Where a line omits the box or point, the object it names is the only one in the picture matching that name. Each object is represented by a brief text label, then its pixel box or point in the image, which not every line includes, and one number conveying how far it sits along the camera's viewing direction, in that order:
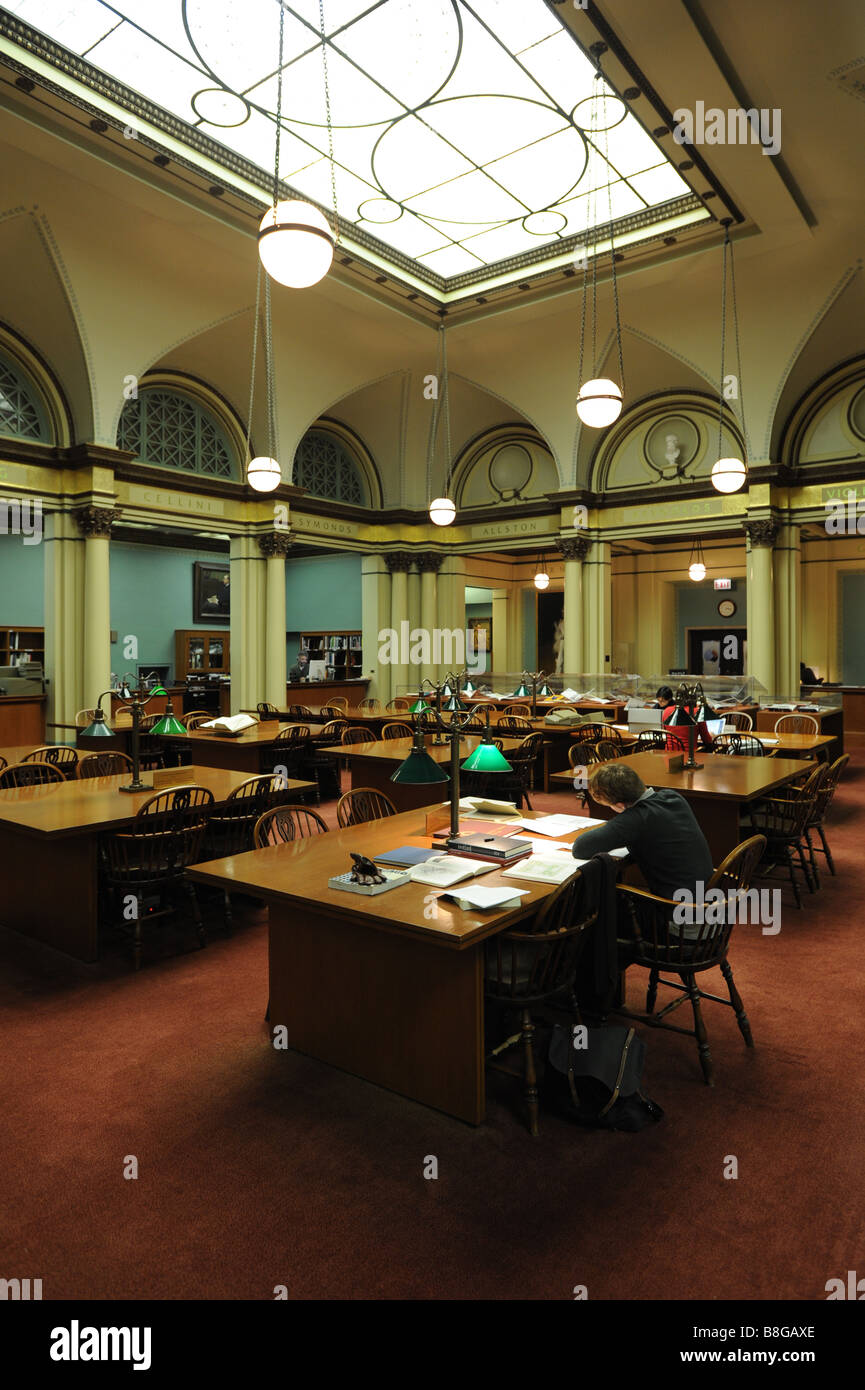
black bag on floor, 2.75
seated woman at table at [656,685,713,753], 5.97
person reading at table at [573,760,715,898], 3.21
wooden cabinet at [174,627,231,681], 17.09
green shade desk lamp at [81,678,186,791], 4.94
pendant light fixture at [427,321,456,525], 11.83
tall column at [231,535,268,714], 12.98
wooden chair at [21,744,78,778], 6.46
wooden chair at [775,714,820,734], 9.30
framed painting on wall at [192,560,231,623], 17.28
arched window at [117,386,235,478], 11.64
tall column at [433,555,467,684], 16.06
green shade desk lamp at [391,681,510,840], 3.31
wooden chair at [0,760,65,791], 5.80
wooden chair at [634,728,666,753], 7.29
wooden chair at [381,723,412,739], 8.96
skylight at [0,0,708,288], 6.43
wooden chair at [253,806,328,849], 3.98
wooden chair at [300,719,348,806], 8.12
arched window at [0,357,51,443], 10.12
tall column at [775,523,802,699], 12.49
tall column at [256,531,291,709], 13.08
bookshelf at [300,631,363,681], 17.06
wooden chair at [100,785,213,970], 4.24
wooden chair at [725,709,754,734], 9.21
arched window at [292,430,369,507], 14.45
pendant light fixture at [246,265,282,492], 9.78
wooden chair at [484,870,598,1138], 2.75
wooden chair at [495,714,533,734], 9.23
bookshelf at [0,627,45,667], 13.82
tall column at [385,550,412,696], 15.70
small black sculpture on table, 3.01
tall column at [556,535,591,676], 14.06
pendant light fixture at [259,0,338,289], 4.33
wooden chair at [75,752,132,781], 5.89
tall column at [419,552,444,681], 15.81
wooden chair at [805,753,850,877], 5.50
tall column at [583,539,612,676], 14.07
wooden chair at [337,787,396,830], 4.38
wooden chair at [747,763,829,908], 5.09
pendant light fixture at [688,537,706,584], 15.29
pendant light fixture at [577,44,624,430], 7.25
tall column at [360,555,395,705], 15.74
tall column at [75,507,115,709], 10.51
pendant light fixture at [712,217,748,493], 9.89
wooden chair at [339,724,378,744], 8.06
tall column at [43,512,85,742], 10.52
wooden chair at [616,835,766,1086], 3.10
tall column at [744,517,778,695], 12.19
